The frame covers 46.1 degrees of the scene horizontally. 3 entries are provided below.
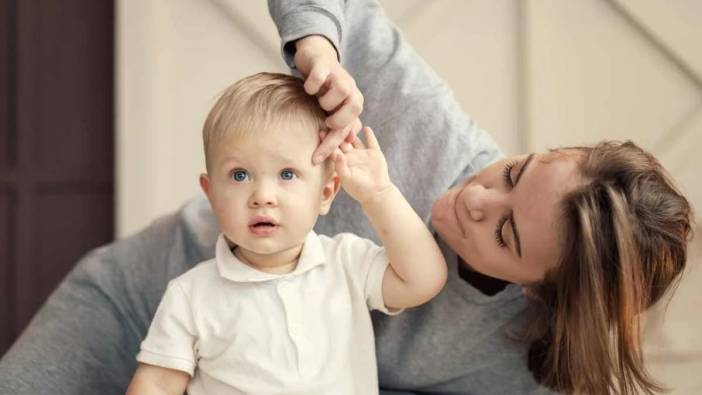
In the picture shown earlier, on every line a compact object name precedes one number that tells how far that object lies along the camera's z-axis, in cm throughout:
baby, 94
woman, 103
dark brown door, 226
